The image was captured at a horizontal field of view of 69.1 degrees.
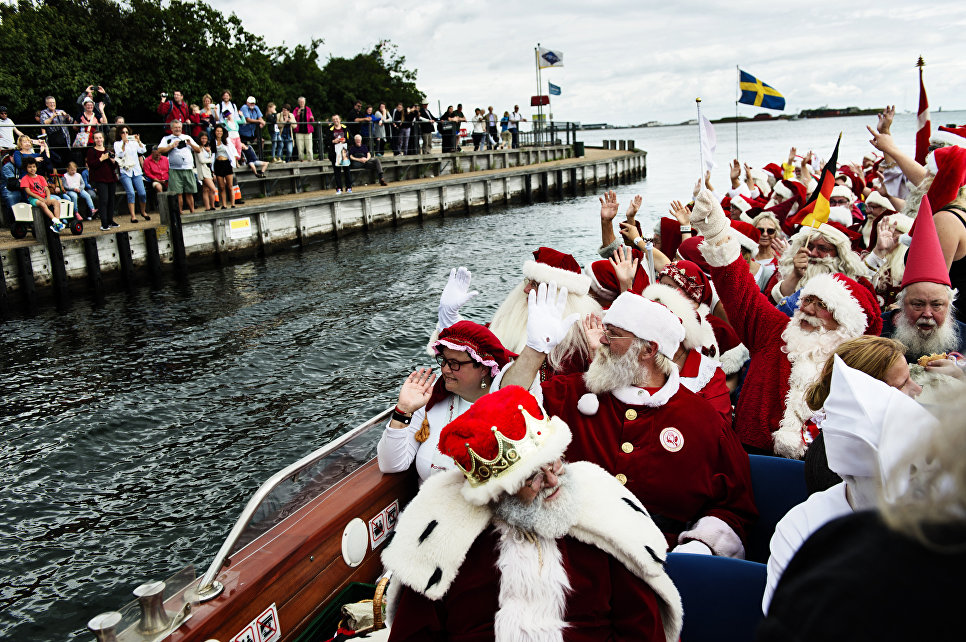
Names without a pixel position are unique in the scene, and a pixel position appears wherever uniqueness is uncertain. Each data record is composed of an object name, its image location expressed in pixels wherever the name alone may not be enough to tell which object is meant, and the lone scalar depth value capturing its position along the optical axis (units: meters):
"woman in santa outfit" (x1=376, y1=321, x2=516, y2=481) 2.91
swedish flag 10.05
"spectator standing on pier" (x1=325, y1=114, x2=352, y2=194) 18.02
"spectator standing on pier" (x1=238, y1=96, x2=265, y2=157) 17.27
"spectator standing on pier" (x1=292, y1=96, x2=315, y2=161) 19.61
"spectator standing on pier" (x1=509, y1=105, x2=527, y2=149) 30.73
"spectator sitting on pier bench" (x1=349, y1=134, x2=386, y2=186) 20.38
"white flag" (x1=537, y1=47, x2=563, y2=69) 36.69
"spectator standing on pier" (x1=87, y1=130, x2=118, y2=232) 12.41
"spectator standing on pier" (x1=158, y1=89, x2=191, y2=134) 15.01
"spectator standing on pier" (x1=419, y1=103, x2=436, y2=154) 24.37
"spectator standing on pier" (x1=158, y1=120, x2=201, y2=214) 13.47
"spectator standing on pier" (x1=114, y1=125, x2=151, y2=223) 13.19
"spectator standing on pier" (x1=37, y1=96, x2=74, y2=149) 13.75
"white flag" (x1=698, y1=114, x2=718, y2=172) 5.98
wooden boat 2.06
